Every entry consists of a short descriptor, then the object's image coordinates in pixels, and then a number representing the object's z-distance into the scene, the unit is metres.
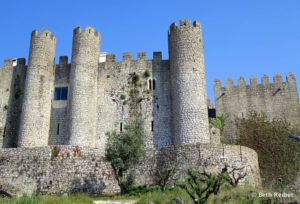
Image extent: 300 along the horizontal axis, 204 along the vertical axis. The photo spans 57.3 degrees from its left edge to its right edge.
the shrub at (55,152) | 18.37
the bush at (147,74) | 23.42
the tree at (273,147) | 21.18
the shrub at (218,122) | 24.21
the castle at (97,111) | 18.10
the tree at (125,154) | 18.06
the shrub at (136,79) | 23.44
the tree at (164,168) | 17.52
